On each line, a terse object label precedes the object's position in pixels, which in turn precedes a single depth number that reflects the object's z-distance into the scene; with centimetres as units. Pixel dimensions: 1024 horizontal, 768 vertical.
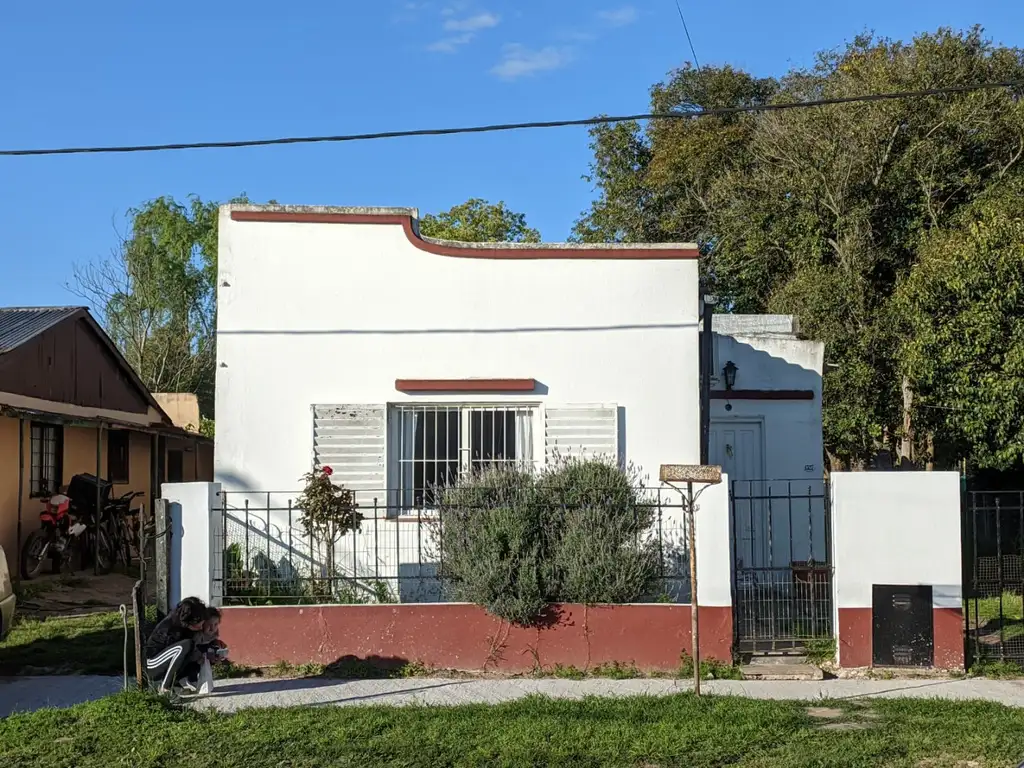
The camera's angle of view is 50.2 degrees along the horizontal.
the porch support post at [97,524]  1642
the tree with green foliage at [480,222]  3491
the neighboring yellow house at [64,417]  1534
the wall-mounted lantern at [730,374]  1482
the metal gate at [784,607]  982
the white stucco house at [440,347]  1160
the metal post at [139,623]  840
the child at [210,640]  871
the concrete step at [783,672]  927
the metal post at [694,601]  852
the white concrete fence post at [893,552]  944
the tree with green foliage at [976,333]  1540
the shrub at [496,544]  952
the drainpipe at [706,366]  1282
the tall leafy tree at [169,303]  3784
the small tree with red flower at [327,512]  1029
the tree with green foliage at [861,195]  2006
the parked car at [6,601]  938
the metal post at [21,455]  1522
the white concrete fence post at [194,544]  966
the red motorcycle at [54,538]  1516
